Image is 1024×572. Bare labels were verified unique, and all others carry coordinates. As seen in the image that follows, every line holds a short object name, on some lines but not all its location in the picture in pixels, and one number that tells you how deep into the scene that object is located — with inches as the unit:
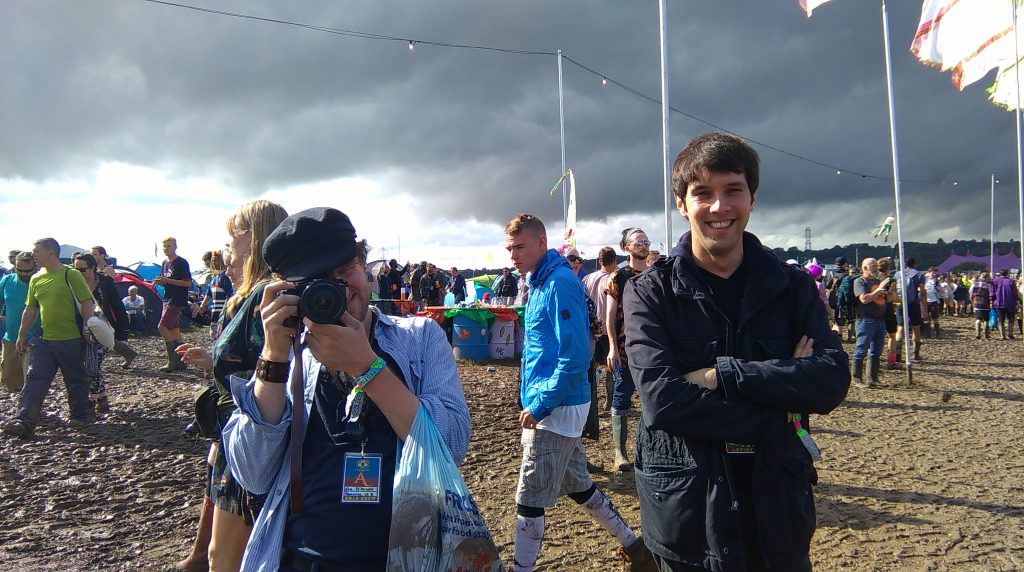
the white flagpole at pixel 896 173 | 324.8
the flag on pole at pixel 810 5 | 293.3
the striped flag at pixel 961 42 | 335.0
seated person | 610.5
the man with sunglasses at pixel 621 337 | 184.1
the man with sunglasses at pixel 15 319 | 276.2
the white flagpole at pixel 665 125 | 277.2
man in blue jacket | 123.6
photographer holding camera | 57.4
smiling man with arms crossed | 67.9
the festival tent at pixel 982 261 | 1600.6
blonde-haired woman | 75.2
